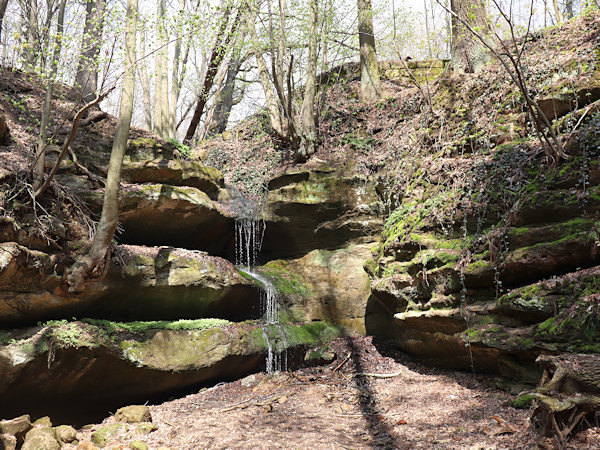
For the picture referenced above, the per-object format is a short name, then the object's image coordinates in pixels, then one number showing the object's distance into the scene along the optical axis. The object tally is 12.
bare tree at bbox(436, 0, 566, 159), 5.52
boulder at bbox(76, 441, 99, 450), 4.89
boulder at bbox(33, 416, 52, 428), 5.38
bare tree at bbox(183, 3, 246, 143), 11.86
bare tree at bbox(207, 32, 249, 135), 17.70
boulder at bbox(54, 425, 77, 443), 5.17
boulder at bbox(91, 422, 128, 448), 5.19
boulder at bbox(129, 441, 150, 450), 4.97
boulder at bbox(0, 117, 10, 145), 7.31
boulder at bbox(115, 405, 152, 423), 5.88
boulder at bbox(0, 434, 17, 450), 4.68
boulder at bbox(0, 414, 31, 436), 4.83
